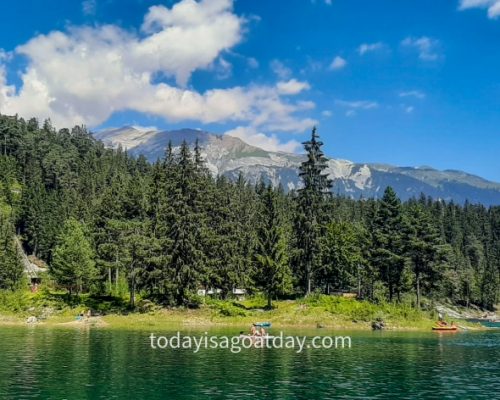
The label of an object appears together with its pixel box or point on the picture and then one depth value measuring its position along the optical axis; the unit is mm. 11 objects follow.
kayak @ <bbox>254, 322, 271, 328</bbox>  75731
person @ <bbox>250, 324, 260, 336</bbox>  56897
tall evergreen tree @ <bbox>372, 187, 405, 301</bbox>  91750
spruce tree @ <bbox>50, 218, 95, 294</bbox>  89812
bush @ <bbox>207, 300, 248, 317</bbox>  81875
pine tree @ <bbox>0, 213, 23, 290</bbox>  102938
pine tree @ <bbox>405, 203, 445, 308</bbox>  93562
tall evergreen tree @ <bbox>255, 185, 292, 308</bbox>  86688
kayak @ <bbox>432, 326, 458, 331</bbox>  81688
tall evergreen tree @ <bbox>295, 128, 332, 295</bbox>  86125
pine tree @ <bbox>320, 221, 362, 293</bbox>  108000
